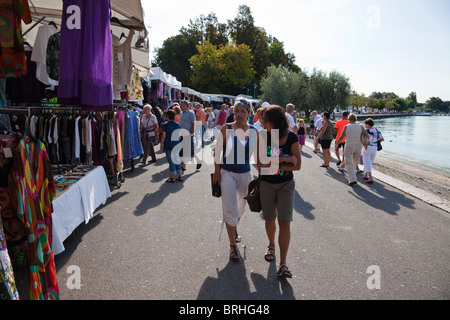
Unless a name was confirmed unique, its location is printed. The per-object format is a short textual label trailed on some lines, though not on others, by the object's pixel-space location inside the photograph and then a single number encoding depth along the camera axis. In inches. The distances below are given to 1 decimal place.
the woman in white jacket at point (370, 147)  329.1
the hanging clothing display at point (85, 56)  129.3
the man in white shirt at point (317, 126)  535.9
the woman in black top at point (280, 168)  130.9
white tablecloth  142.5
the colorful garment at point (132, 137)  313.4
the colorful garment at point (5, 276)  72.1
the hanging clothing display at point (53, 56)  192.1
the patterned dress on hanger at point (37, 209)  84.2
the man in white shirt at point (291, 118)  316.3
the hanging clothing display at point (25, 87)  222.5
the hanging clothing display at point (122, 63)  229.3
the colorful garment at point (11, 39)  98.5
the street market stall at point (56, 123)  87.3
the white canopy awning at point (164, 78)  533.0
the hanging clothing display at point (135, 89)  370.7
